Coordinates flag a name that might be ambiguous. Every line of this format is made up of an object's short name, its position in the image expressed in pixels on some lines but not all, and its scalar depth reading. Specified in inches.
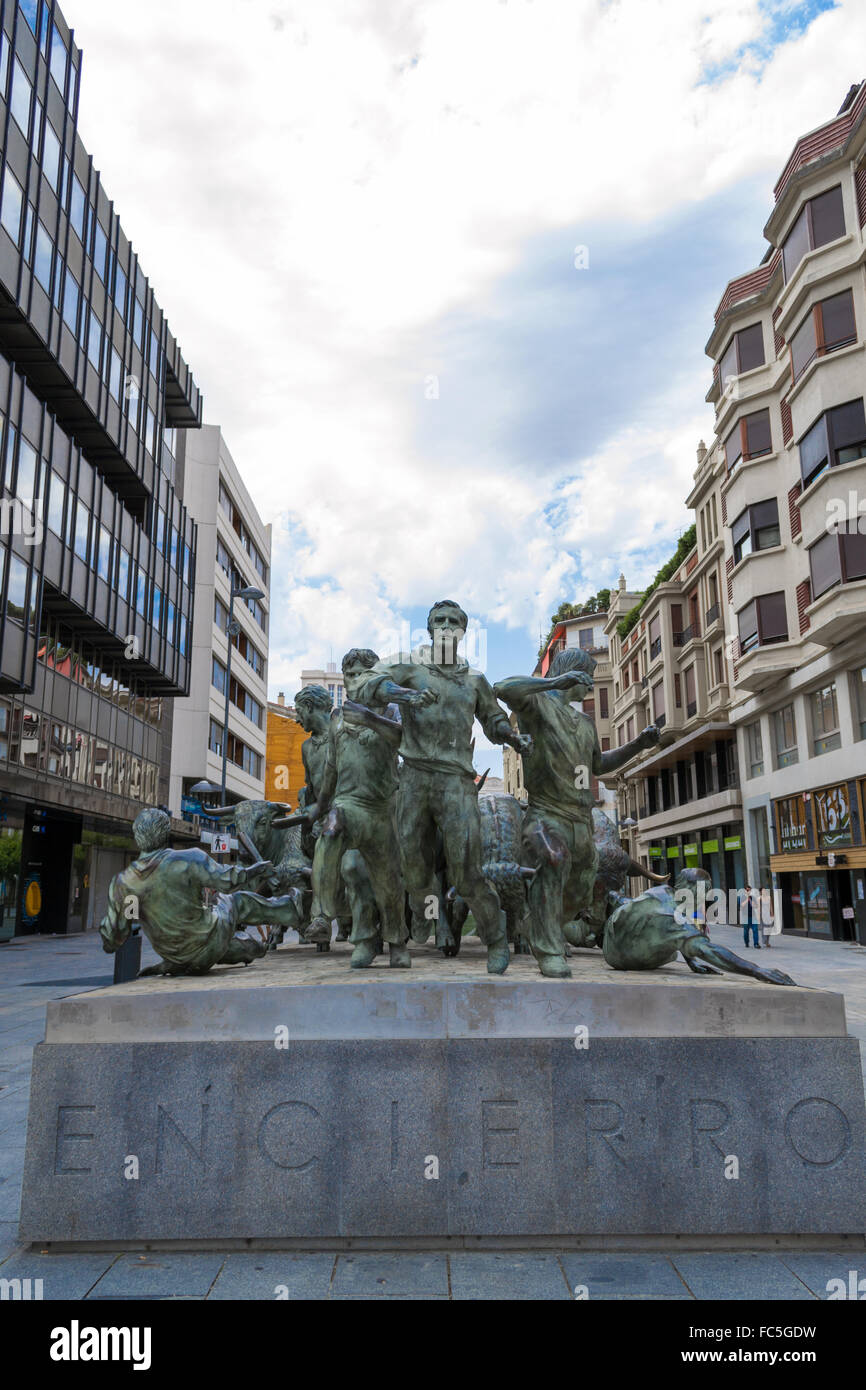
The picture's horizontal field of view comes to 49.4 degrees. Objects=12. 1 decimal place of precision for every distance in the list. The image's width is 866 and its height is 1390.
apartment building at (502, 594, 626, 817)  2687.0
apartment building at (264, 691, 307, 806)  2677.2
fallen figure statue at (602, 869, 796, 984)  208.2
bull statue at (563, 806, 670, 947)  305.3
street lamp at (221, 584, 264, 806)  1157.5
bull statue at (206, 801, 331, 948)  358.5
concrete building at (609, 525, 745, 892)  1493.6
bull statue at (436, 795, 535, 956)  278.2
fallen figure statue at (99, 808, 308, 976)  209.2
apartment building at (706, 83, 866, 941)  973.2
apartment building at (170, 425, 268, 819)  1685.5
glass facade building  855.7
